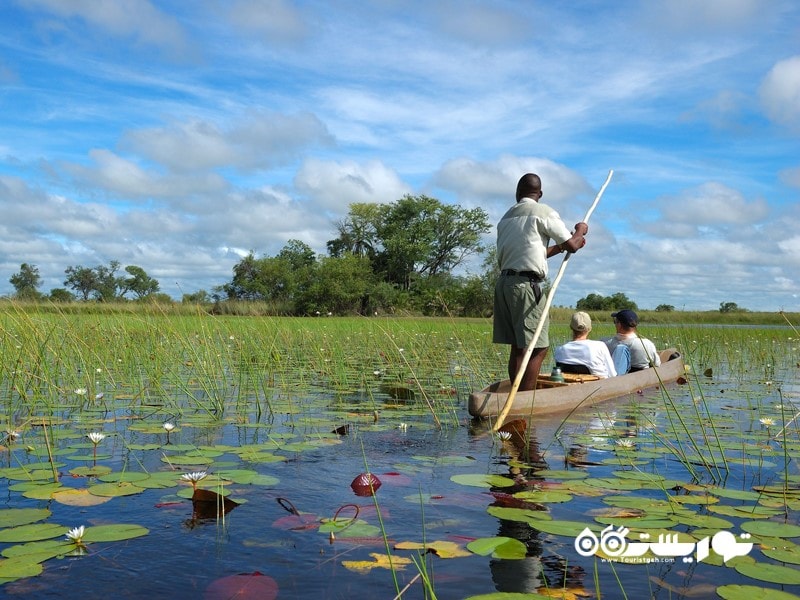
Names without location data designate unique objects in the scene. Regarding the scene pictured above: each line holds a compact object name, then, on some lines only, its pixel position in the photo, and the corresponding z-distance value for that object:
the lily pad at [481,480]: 3.31
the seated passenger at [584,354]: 6.97
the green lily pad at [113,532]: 2.34
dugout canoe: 5.34
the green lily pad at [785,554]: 2.31
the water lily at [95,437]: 3.35
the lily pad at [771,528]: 2.57
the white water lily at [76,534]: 2.26
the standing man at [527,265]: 5.77
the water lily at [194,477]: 2.78
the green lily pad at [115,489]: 2.92
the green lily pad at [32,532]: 2.34
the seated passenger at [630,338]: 7.86
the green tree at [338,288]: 44.94
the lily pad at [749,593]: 1.99
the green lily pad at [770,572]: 2.14
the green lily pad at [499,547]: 2.30
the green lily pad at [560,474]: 3.51
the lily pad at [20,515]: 2.51
